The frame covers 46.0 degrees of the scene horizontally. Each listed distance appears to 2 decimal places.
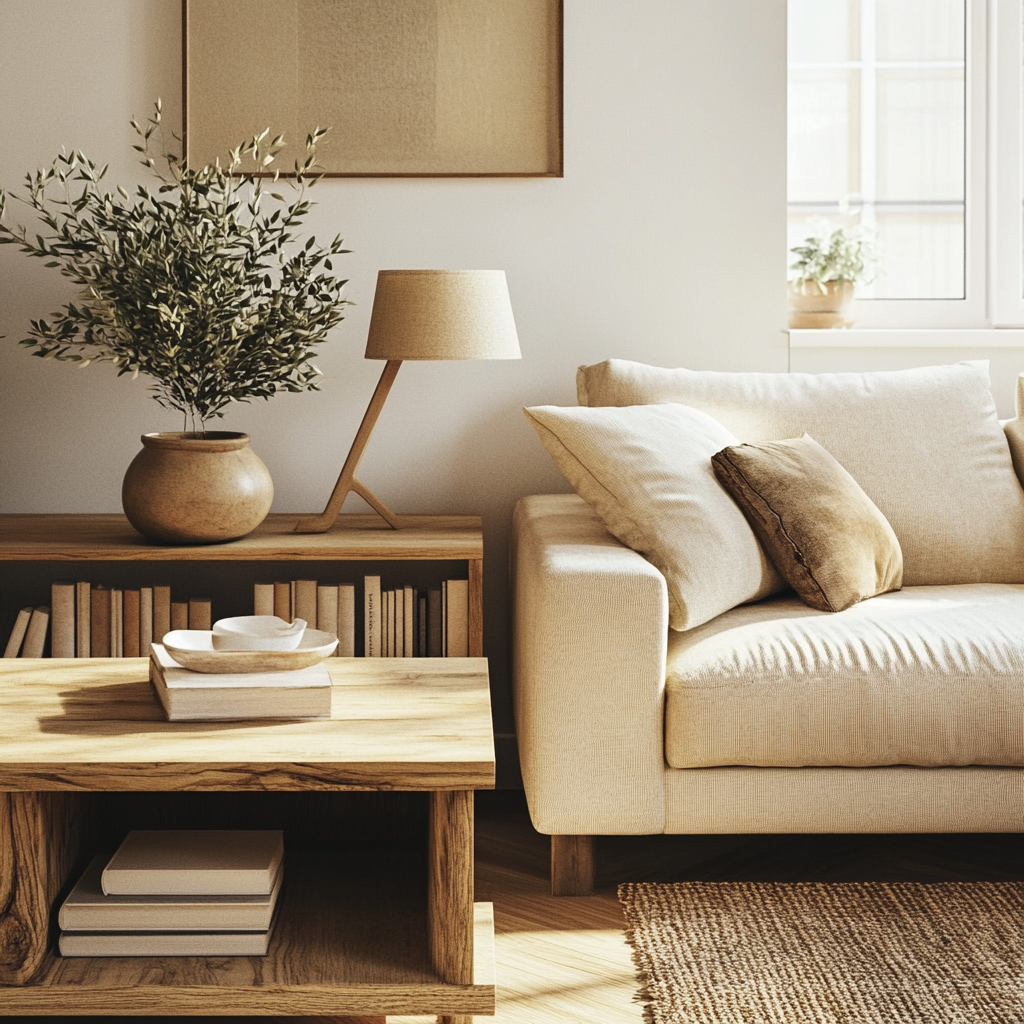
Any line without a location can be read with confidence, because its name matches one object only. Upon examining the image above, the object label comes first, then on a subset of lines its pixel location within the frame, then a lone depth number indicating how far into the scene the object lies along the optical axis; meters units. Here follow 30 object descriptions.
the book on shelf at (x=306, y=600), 2.54
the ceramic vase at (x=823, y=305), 3.09
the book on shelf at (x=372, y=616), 2.57
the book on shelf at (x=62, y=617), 2.55
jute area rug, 1.74
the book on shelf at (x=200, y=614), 2.58
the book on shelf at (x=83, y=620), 2.56
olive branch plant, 2.32
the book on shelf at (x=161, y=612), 2.56
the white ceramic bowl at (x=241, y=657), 1.64
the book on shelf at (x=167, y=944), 1.56
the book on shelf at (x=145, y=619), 2.56
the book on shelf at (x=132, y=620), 2.55
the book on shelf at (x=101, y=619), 2.55
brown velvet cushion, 2.29
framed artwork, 2.86
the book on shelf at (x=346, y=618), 2.55
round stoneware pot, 2.44
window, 3.14
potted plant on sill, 3.09
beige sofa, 2.04
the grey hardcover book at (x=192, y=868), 1.59
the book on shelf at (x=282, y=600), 2.54
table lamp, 2.43
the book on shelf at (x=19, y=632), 2.53
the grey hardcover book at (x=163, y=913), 1.57
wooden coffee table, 1.47
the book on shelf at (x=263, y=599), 2.52
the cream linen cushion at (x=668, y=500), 2.20
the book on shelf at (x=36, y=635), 2.55
